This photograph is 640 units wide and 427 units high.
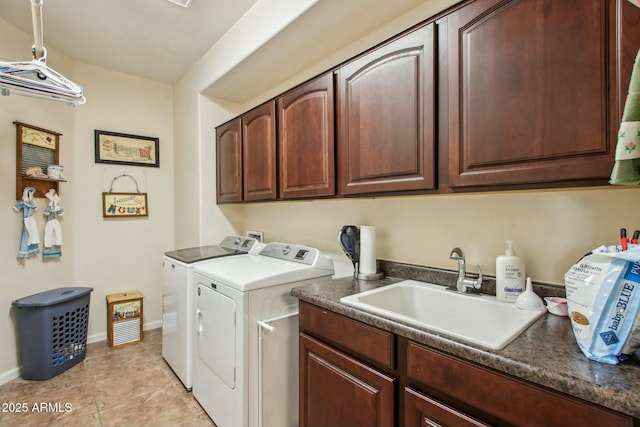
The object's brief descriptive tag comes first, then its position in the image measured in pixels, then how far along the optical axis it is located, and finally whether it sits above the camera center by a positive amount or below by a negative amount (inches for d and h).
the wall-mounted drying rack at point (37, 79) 61.8 +29.6
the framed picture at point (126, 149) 121.1 +26.4
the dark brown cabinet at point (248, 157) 84.3 +16.9
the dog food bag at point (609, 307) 28.6 -9.8
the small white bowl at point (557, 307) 43.7 -14.4
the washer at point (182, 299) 85.0 -25.9
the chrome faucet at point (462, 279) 55.1 -13.0
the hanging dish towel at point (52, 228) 103.0 -5.3
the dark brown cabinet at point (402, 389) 29.4 -22.0
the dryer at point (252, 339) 64.1 -28.5
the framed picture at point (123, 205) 122.5 +3.0
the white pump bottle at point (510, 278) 49.1 -11.4
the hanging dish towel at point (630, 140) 28.9 +6.5
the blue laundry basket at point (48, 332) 91.9 -37.0
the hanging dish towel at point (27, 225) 95.1 -3.7
